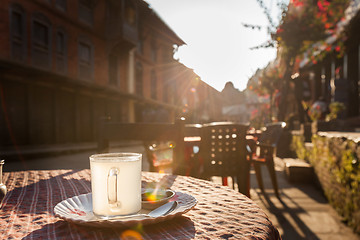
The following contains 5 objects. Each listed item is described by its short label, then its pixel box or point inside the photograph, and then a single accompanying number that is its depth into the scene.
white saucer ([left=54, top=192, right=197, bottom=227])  0.60
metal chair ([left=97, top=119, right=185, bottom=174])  2.11
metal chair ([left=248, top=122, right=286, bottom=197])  4.14
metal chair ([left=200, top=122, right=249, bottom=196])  3.31
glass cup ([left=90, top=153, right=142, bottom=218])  0.65
